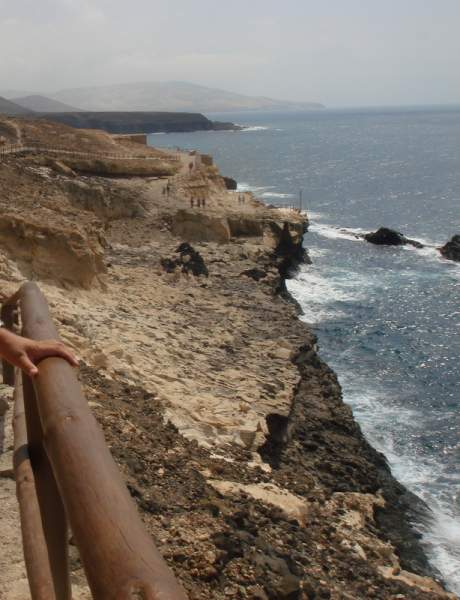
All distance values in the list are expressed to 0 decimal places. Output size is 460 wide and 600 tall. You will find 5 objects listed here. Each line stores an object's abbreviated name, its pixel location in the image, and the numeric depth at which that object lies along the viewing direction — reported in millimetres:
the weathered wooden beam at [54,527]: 2389
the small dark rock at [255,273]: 22525
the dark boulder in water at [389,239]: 39969
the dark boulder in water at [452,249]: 36344
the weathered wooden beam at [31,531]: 2189
